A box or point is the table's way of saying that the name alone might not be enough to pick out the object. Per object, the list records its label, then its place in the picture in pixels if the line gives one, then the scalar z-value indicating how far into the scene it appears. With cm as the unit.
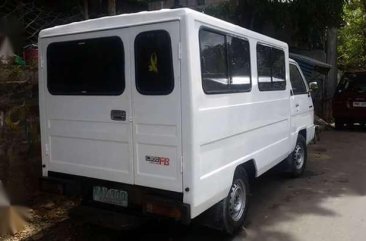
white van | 372
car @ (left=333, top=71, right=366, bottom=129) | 1307
